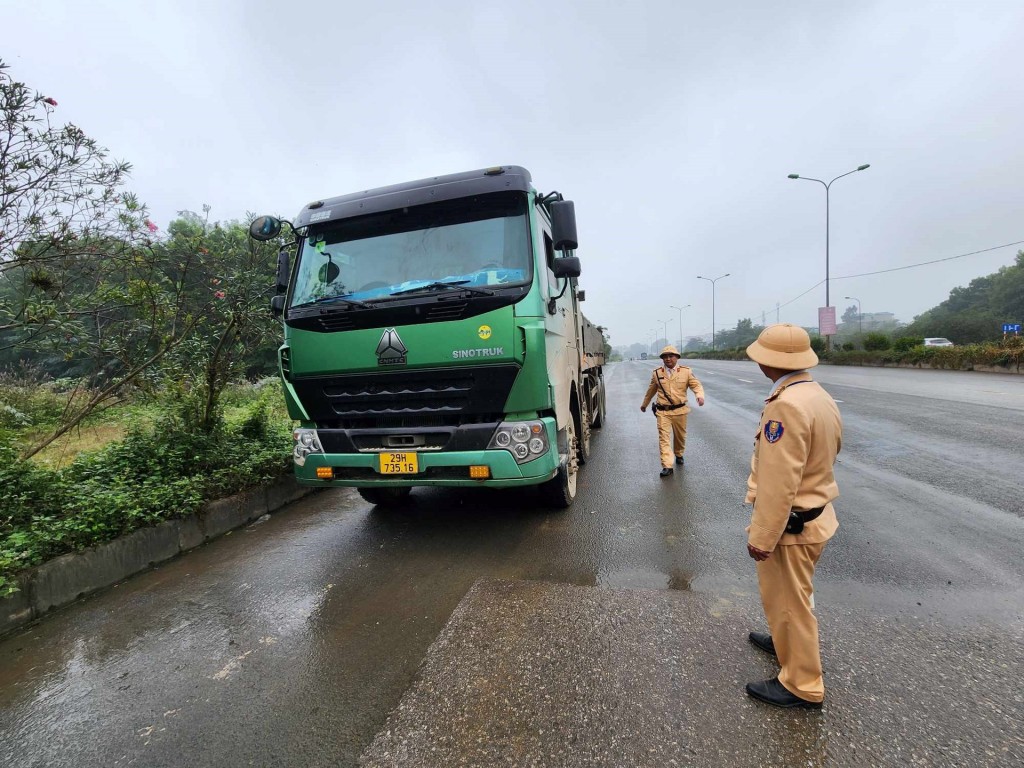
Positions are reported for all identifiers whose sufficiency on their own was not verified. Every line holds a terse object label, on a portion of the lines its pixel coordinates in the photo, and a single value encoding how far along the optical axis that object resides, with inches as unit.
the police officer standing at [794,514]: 79.3
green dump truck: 139.6
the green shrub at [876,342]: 1049.5
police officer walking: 234.2
